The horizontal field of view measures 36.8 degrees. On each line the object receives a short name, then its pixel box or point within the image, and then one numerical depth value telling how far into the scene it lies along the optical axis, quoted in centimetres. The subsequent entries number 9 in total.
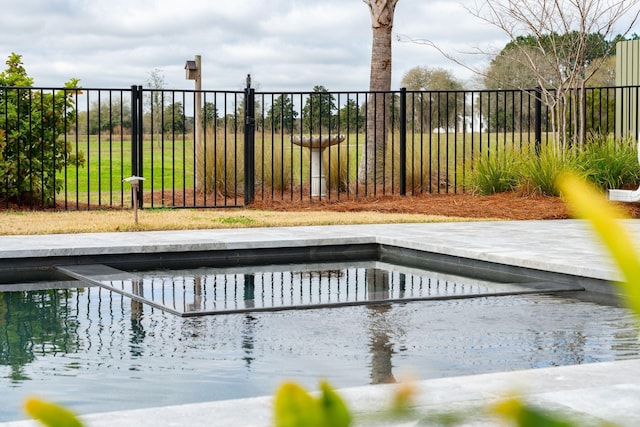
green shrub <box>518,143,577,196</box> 1111
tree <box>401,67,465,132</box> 3472
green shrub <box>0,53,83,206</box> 1122
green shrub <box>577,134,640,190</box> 1112
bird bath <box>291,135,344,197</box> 1257
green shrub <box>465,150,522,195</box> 1166
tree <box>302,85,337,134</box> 2084
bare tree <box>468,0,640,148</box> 1219
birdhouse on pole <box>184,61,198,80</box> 1409
